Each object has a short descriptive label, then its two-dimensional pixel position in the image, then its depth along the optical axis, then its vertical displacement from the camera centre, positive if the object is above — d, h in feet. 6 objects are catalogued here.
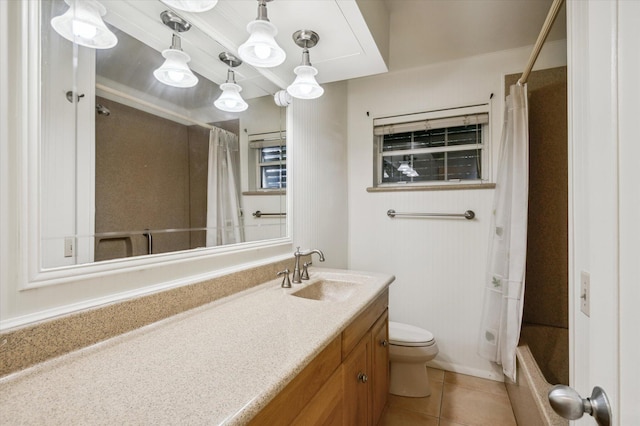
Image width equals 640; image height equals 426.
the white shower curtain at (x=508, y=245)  5.77 -0.70
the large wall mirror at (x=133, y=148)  2.46 +0.71
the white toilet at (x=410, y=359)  6.04 -3.18
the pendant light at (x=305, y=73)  4.62 +2.35
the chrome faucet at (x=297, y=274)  4.98 -1.11
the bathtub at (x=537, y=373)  4.15 -2.93
